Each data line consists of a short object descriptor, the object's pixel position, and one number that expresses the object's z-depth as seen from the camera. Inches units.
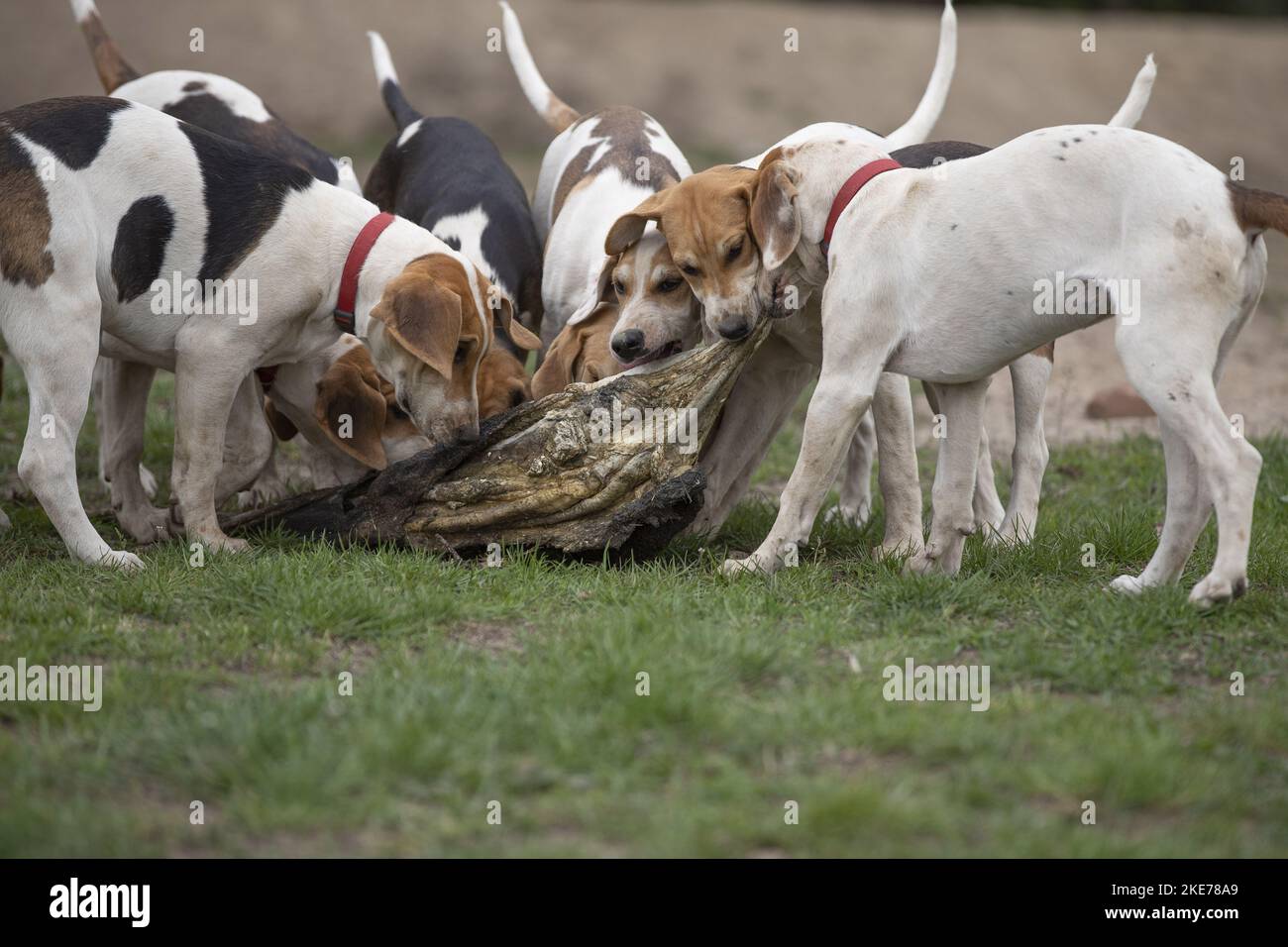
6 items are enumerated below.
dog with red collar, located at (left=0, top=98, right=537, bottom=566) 195.3
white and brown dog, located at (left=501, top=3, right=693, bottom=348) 253.9
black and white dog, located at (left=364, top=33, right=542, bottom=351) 266.1
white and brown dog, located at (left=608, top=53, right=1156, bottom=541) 209.5
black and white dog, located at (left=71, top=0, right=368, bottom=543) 230.5
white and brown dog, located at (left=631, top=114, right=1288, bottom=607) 173.3
